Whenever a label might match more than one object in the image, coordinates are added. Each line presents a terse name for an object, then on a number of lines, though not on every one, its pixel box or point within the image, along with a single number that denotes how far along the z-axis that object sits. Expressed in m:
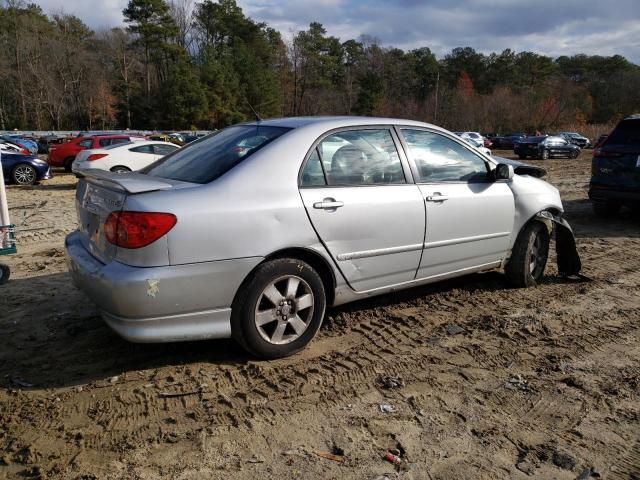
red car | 18.22
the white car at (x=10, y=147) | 18.38
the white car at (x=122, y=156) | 14.01
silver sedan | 2.93
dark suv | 8.08
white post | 5.18
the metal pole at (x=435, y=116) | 66.86
